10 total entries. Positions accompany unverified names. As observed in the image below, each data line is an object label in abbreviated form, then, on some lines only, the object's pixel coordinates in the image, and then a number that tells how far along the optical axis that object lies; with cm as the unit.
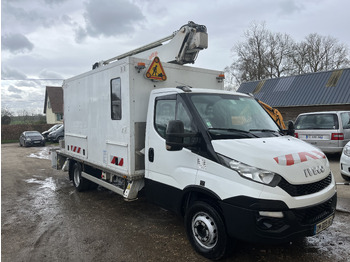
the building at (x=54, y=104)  4381
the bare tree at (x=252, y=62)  3966
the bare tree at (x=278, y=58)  3850
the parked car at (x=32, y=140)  2311
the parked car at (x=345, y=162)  662
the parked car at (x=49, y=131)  2592
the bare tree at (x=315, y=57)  3722
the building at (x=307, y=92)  1847
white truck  315
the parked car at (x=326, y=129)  1002
